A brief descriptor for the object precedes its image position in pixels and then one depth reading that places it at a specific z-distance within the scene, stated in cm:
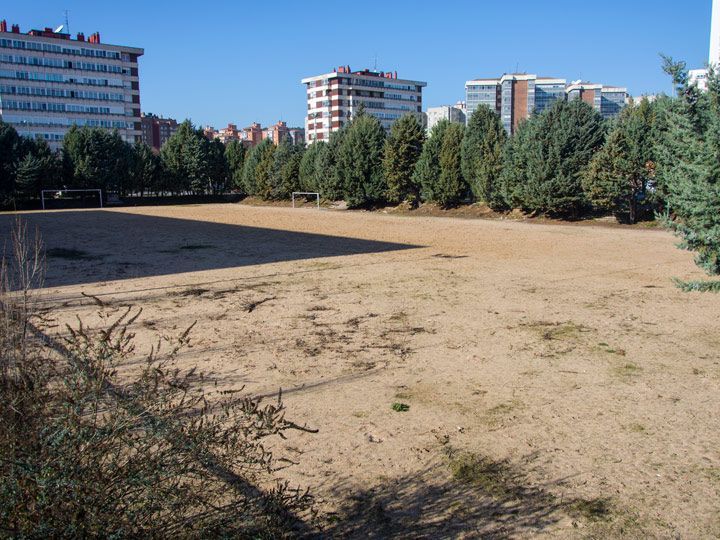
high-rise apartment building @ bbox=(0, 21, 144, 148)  7900
